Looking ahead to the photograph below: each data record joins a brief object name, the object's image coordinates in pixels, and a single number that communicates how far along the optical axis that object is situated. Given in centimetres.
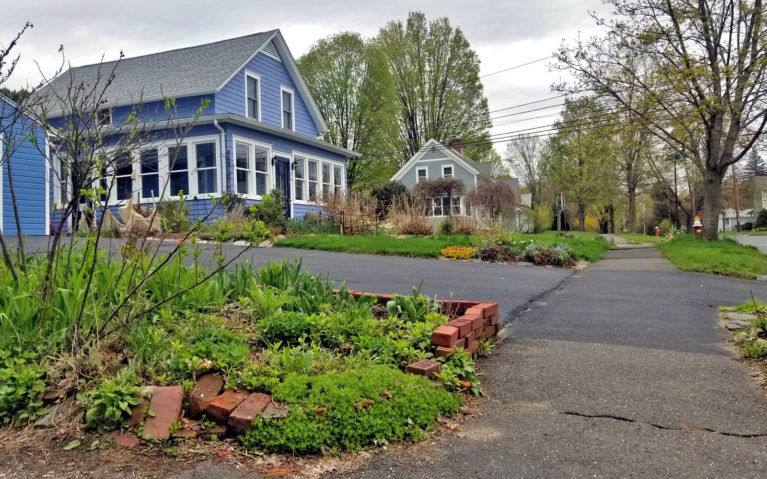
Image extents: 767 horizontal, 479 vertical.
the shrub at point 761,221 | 4509
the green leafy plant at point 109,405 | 252
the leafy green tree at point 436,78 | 3872
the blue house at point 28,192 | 1408
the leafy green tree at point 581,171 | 3603
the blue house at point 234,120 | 1633
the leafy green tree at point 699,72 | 1478
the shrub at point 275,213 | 1511
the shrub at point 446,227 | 1770
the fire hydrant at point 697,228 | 1887
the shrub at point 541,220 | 3319
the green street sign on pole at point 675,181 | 1920
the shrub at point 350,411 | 249
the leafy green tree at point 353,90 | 3438
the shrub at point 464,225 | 1655
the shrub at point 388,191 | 2589
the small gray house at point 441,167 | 3519
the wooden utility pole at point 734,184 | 3421
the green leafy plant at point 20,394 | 263
